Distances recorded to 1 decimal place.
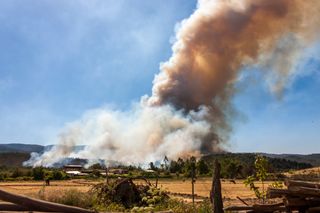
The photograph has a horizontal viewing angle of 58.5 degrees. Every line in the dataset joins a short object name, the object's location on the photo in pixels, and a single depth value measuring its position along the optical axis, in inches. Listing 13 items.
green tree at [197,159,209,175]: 2149.6
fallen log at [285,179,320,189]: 252.4
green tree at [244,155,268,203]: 388.0
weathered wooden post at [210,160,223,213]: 269.6
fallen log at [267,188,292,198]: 256.3
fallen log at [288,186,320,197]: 246.1
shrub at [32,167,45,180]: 2102.8
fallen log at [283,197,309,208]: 258.0
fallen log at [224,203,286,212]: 273.1
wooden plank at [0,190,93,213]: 187.5
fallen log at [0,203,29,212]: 198.9
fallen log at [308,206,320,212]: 254.0
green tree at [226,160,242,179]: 1883.4
